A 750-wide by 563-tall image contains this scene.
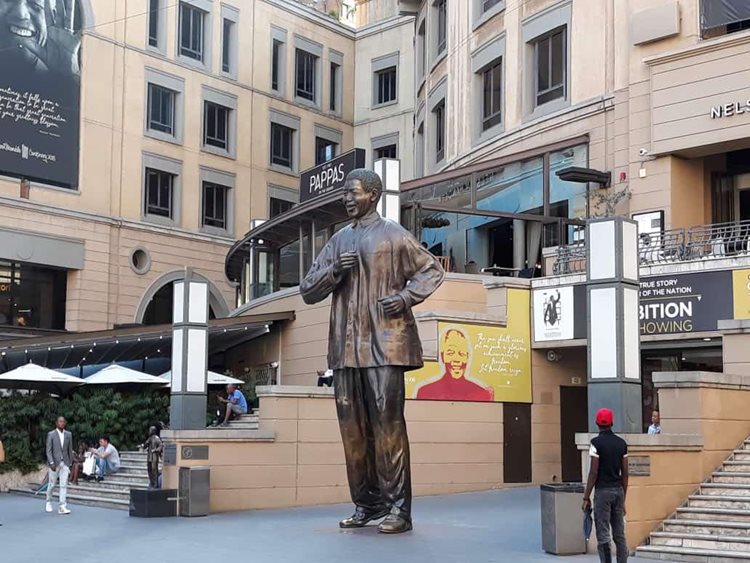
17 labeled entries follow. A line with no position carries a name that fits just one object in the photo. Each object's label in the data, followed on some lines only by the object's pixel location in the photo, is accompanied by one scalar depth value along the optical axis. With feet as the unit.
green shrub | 84.02
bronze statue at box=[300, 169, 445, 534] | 39.52
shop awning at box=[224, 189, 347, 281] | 96.58
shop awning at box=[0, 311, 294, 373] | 93.86
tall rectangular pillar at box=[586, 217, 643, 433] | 42.37
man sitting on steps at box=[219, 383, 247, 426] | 85.81
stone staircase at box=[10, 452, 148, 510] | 71.10
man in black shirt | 35.24
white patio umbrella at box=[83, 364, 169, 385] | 88.28
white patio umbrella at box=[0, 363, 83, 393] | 84.12
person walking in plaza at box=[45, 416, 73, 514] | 62.64
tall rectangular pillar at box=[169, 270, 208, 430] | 61.82
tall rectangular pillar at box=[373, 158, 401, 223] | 84.69
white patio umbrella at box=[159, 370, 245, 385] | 91.66
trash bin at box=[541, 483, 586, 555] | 40.01
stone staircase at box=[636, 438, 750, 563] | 39.75
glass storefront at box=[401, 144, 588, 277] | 94.89
